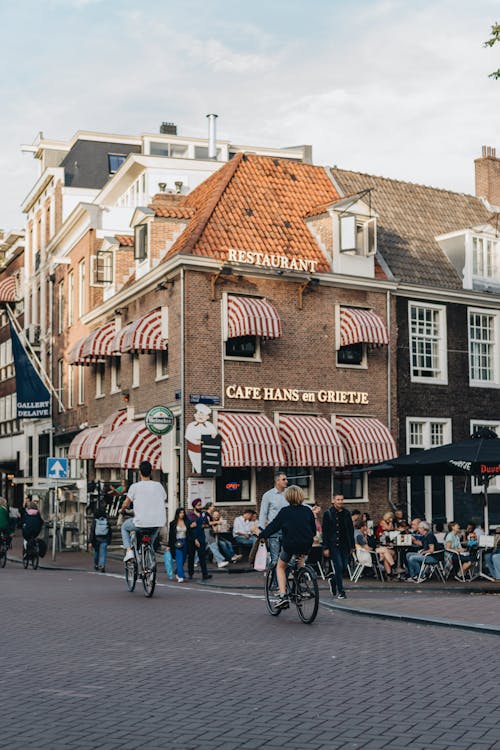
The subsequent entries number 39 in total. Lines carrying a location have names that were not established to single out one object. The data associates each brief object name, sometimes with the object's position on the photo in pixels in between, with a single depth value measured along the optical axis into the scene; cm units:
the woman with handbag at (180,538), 2062
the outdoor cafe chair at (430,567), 2025
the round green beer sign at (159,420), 2502
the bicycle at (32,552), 2525
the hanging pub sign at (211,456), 2528
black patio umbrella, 1995
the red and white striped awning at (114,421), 3200
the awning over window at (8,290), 4947
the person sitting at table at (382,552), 2058
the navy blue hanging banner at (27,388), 4003
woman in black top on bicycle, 1272
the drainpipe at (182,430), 2675
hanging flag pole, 4025
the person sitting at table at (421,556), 2039
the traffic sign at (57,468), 2747
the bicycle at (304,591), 1249
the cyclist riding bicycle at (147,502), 1580
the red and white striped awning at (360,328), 2934
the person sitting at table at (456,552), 2055
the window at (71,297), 4094
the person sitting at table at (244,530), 2534
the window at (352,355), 3022
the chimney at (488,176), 3872
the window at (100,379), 3588
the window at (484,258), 3356
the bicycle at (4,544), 2538
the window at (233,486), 2748
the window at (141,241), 3088
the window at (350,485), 2961
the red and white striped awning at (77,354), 3425
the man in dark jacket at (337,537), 1634
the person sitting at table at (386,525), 2274
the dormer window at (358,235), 3014
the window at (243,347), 2809
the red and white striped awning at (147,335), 2827
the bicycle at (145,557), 1590
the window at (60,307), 4312
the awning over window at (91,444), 3325
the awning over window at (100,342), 3278
